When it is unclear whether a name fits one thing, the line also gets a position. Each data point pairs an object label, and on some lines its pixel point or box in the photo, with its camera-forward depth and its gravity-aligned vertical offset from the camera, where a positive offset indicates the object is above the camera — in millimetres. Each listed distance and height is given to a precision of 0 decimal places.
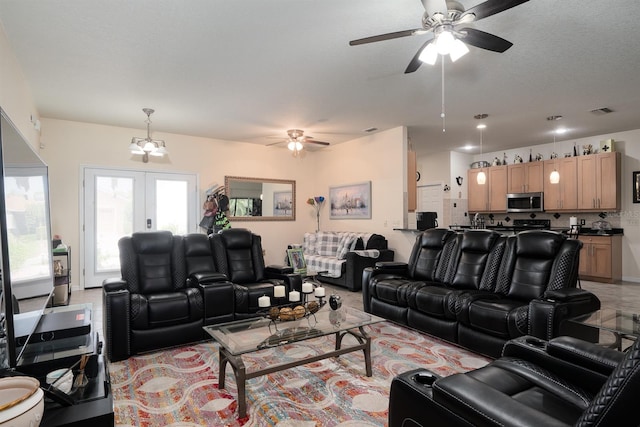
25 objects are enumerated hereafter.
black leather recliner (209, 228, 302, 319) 3873 -590
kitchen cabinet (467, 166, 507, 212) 8062 +494
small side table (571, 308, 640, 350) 2461 -824
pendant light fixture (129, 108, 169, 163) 5359 +1079
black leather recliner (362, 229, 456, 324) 3760 -725
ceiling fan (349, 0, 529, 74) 2168 +1239
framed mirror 7086 +358
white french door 5852 +151
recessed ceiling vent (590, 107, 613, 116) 5105 +1458
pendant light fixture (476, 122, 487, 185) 6082 +1007
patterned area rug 2117 -1202
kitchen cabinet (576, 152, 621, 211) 6398 +532
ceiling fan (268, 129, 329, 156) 6043 +1295
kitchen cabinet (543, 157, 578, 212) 6873 +477
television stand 1299 -722
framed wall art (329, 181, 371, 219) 6762 +265
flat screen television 1332 -104
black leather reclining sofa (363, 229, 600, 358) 2721 -728
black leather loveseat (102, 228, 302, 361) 3020 -708
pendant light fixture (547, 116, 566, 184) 6449 +753
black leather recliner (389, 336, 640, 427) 1204 -752
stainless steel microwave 7387 +201
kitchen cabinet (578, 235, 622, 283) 6270 -877
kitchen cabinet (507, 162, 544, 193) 7418 +739
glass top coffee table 2180 -842
